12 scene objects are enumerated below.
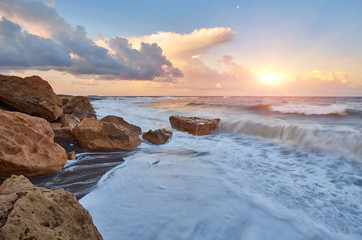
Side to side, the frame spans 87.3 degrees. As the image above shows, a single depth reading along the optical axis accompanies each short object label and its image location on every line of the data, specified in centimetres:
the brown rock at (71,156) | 394
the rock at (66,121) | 614
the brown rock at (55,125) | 554
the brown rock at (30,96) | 518
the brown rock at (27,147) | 275
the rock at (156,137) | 580
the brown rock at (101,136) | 465
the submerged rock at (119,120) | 636
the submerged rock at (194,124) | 754
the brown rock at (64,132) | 498
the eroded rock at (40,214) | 113
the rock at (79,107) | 1033
